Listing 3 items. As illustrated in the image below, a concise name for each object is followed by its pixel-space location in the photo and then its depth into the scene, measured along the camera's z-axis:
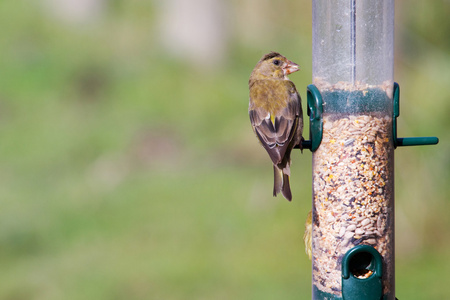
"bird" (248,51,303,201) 9.98
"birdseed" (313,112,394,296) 8.85
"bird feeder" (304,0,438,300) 8.85
